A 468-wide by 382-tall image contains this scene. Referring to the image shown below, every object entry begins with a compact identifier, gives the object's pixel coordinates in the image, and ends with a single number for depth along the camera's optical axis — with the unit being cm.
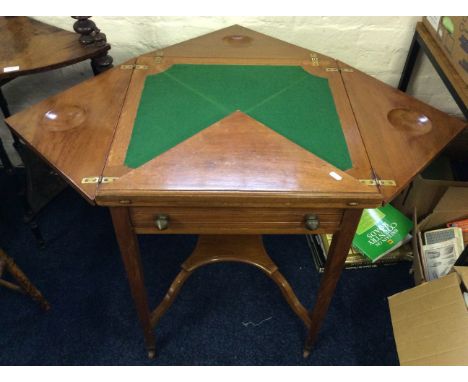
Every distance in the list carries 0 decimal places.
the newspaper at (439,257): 144
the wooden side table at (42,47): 127
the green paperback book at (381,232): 159
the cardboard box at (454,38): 118
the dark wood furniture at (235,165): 86
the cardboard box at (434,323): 111
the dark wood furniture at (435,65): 118
